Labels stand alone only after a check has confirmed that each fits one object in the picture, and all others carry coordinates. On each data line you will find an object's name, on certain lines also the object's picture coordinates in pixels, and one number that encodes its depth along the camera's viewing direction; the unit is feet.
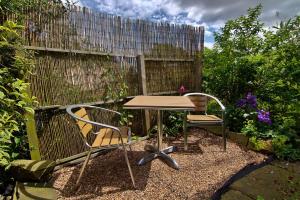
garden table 5.67
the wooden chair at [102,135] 5.21
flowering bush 7.90
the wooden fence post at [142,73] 8.57
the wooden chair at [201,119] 7.43
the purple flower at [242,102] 8.71
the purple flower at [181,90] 9.77
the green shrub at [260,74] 7.96
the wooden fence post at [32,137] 5.70
